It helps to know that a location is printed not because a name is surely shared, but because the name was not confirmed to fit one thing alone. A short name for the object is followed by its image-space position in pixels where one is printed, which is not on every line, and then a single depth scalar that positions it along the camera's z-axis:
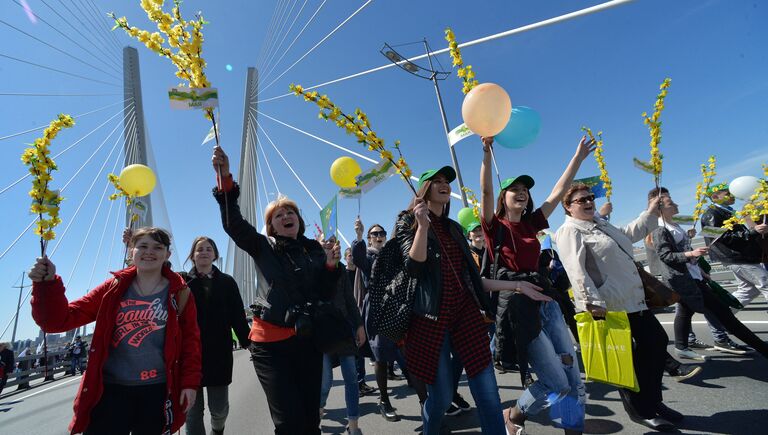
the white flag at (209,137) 2.71
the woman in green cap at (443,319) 2.09
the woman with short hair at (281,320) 2.12
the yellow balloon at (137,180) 4.96
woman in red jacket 1.85
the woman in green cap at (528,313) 2.30
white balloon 5.23
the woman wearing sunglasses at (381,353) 3.68
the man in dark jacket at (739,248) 4.59
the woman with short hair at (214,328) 2.85
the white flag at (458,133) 3.05
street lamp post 9.18
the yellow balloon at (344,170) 4.72
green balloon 7.03
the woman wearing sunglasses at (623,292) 2.72
